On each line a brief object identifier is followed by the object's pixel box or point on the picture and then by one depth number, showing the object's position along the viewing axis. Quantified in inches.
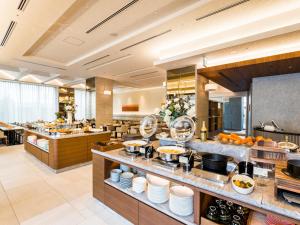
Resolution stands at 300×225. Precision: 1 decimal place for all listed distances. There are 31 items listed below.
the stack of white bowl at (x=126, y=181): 83.1
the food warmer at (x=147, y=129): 93.0
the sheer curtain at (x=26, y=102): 321.1
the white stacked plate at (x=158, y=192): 68.7
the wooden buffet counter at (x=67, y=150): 148.2
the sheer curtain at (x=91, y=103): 302.6
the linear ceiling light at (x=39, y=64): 198.8
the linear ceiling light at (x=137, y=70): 237.1
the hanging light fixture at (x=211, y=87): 181.2
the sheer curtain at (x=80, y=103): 417.1
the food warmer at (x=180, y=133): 75.0
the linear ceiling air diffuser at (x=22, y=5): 95.3
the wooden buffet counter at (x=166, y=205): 42.1
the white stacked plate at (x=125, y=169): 95.0
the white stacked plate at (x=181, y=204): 60.5
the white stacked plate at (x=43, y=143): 164.8
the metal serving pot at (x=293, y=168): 44.0
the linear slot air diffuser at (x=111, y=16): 96.7
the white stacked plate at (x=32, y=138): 187.9
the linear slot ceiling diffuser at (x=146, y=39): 128.0
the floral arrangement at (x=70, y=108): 196.4
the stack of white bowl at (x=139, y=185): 77.2
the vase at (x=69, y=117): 199.2
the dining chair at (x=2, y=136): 246.8
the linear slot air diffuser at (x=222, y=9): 95.3
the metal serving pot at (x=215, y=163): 58.5
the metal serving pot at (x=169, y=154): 68.8
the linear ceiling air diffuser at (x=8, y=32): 119.2
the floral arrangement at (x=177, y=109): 83.4
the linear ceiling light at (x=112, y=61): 183.5
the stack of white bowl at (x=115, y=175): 88.3
